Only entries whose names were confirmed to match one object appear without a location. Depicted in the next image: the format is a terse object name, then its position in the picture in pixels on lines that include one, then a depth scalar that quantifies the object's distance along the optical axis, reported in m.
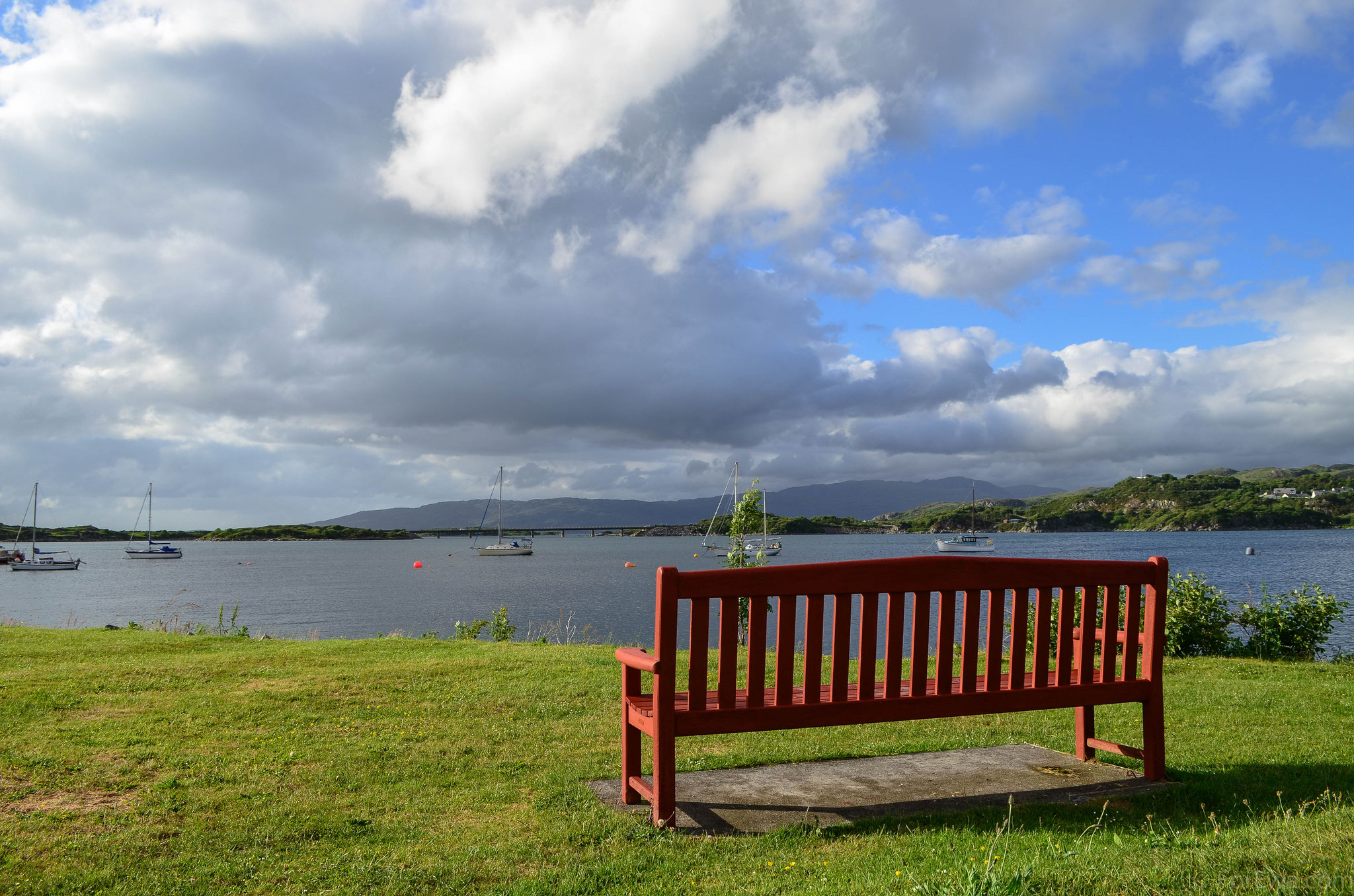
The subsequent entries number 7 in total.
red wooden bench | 4.53
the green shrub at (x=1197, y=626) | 13.17
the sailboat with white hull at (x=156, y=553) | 133.25
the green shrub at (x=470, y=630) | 19.00
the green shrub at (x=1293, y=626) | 13.22
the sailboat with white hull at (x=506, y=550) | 135.75
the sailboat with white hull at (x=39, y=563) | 96.88
